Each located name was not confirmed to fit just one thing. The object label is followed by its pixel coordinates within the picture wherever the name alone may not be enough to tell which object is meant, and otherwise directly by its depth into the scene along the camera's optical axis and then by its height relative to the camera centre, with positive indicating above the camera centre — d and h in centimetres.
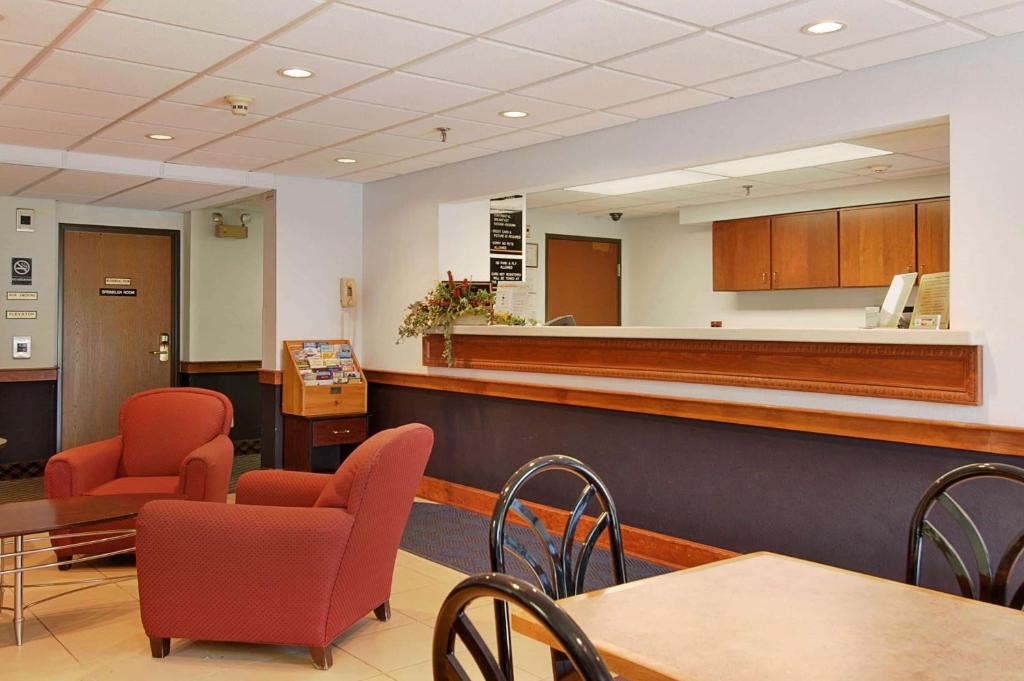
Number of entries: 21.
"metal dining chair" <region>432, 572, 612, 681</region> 121 -42
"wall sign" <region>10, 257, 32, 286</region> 790 +55
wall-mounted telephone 746 +35
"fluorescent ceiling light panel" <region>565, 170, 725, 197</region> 673 +120
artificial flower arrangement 639 +18
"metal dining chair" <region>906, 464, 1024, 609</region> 210 -49
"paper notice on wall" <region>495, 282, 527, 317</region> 643 +26
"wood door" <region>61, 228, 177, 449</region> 836 +10
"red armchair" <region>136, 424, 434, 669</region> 346 -87
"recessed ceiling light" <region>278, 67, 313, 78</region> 420 +123
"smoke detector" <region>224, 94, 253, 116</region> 470 +122
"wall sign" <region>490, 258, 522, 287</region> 718 +53
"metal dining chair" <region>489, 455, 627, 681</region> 201 -47
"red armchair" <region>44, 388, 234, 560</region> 494 -65
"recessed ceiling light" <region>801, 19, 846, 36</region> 352 +121
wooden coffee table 376 -79
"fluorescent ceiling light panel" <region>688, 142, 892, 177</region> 593 +120
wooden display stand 689 -60
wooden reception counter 381 -11
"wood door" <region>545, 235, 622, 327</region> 919 +58
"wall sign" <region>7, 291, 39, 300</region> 790 +35
